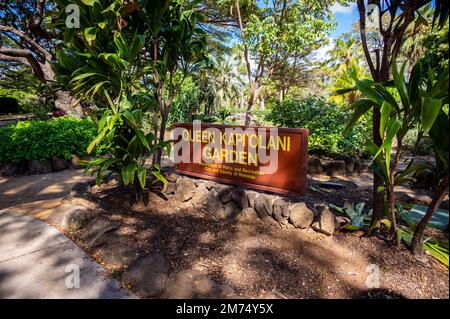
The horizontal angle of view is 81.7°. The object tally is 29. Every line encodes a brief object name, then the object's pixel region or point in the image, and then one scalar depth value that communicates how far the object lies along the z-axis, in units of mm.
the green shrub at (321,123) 6770
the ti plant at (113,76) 3178
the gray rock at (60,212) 3348
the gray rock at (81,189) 4223
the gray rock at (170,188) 4129
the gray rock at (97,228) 2844
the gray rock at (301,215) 2960
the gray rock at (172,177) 4230
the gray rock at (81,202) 3695
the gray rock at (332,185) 4977
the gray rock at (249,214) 3367
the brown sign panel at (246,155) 3129
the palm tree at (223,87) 21391
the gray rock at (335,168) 6336
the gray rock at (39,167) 6602
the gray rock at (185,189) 4008
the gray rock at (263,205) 3266
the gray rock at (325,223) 2822
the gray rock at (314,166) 6441
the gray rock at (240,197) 3486
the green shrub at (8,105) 21203
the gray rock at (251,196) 3424
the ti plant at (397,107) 1649
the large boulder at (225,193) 3648
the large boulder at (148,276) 2100
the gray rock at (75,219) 3143
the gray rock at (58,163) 6902
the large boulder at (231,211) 3498
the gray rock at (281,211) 3105
